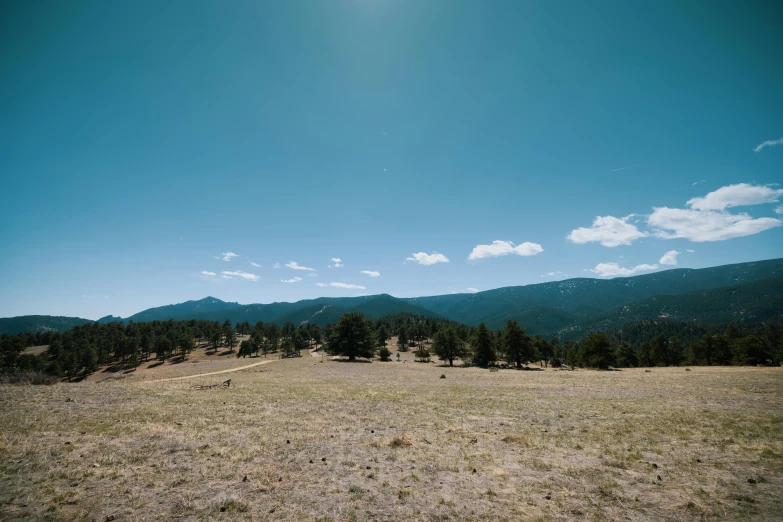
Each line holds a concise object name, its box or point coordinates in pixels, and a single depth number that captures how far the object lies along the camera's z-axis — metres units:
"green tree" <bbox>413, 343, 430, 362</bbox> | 89.65
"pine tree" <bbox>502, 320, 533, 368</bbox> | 69.56
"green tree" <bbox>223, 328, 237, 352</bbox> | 143.12
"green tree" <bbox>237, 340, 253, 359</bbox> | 114.06
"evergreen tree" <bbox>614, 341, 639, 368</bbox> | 95.47
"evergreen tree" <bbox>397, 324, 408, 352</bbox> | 128.11
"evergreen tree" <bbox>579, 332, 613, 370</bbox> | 69.88
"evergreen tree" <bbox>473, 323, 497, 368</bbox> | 73.94
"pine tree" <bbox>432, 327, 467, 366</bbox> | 78.06
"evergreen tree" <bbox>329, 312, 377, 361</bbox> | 78.03
